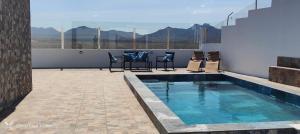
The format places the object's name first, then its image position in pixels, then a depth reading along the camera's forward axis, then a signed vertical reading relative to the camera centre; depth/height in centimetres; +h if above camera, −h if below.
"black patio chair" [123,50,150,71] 970 -20
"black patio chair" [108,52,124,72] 957 -28
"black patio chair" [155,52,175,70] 992 -20
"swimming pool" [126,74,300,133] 317 -98
